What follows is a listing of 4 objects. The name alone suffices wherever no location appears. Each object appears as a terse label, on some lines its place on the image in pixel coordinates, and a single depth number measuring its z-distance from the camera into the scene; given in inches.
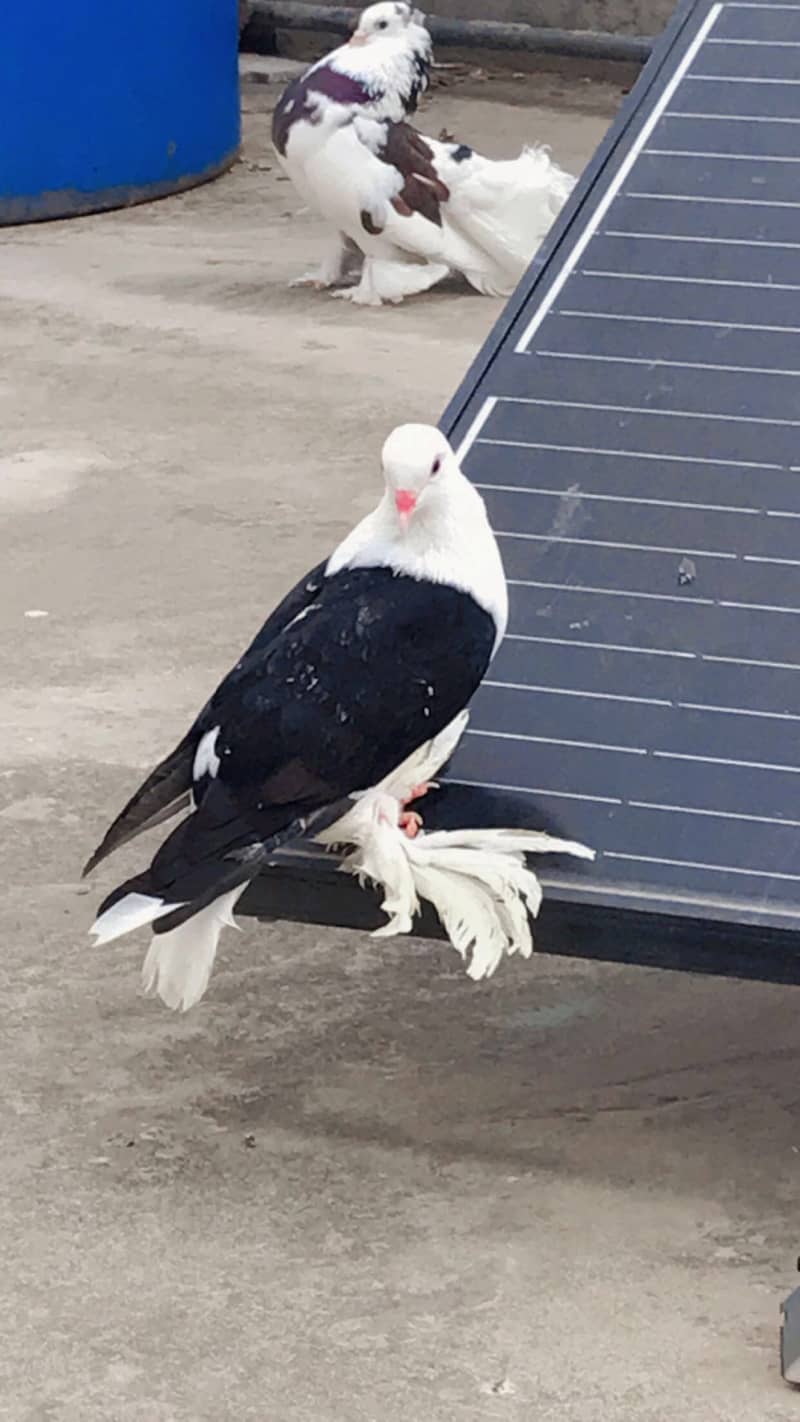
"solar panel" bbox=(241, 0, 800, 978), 113.2
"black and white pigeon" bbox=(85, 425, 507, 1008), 110.6
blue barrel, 330.6
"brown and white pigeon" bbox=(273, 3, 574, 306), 275.3
